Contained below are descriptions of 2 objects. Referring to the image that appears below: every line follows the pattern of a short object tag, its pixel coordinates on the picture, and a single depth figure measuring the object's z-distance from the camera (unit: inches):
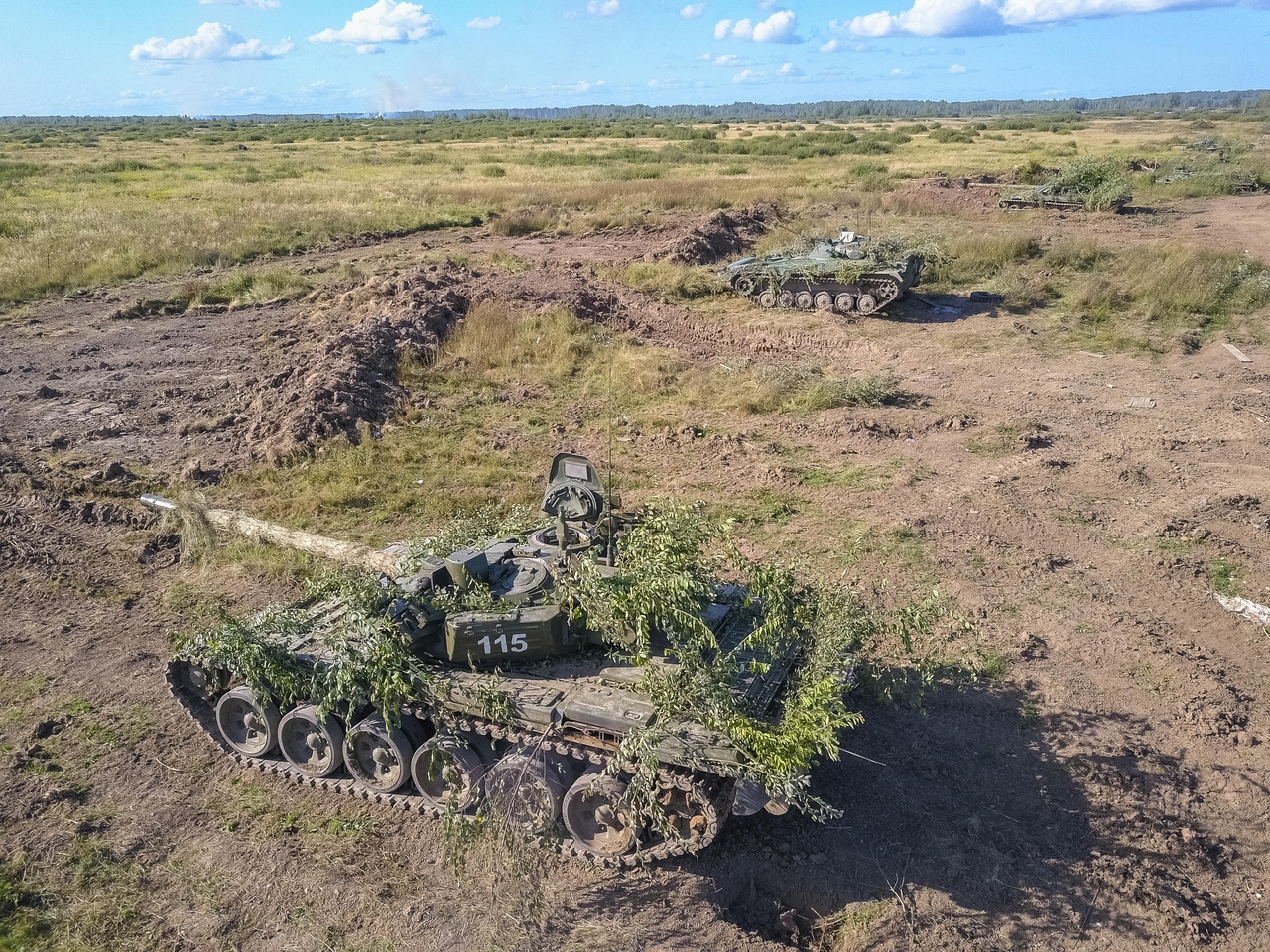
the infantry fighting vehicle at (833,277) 840.9
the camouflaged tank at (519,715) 254.2
